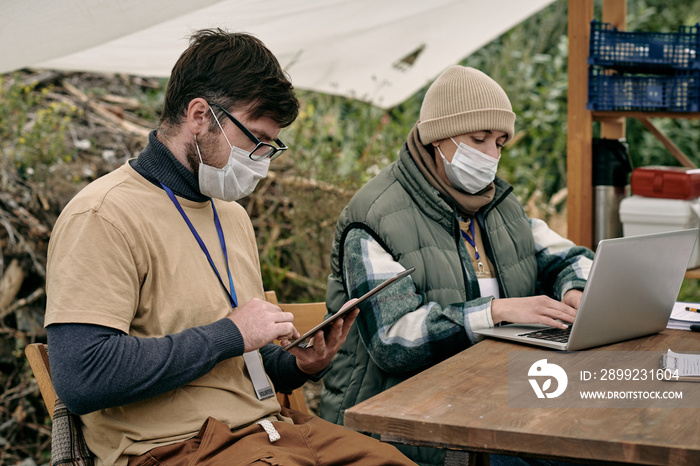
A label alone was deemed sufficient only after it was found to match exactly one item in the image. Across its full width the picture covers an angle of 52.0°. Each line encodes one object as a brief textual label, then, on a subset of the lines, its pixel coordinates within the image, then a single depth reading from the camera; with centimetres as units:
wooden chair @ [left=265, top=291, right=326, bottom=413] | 261
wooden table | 138
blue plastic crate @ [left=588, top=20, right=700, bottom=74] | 389
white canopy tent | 286
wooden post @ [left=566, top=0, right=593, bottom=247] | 404
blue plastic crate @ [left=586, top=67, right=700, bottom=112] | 391
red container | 382
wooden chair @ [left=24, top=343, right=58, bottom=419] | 190
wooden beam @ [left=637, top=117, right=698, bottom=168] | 443
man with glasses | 163
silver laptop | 194
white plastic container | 381
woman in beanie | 223
